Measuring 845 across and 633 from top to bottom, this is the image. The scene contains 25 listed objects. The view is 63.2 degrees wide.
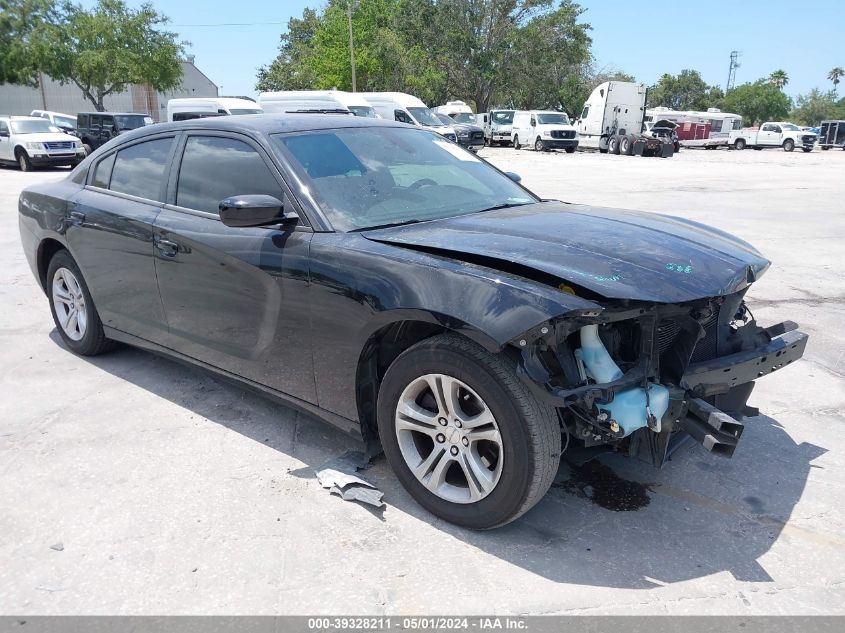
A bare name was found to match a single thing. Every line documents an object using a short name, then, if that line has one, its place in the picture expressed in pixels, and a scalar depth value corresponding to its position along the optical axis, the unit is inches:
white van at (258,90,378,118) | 951.0
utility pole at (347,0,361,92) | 1624.4
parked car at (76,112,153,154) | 1002.1
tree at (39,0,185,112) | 1619.1
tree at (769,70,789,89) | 3941.9
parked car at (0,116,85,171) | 846.5
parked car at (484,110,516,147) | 1566.2
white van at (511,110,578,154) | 1405.0
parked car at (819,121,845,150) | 1680.6
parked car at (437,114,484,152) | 1223.5
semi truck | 1368.1
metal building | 1966.0
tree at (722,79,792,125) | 3307.1
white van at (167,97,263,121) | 870.4
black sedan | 101.3
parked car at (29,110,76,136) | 1237.7
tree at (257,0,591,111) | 1791.3
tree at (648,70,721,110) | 3533.5
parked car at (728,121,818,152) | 1595.7
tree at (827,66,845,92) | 4296.3
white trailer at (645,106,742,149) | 1642.5
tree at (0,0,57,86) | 1616.6
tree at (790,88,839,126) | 3464.6
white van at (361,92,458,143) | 1111.6
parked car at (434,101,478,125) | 1508.7
